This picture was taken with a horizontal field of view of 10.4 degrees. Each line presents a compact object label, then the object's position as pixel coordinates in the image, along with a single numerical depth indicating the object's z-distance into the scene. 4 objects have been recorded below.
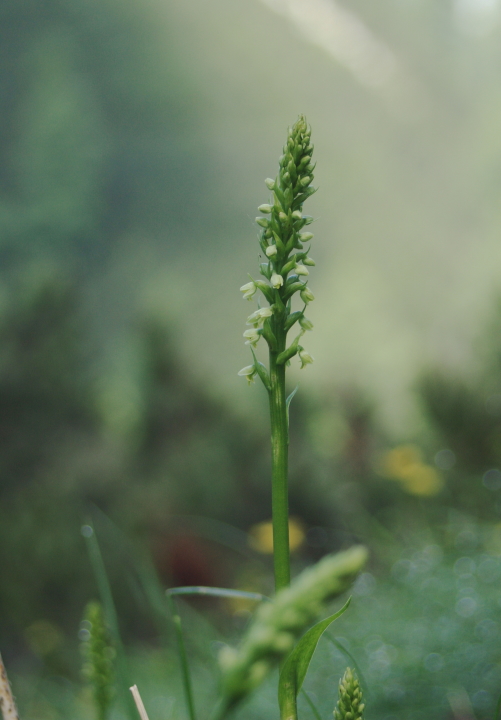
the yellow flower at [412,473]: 2.62
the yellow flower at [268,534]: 2.45
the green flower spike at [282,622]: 0.48
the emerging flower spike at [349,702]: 0.58
